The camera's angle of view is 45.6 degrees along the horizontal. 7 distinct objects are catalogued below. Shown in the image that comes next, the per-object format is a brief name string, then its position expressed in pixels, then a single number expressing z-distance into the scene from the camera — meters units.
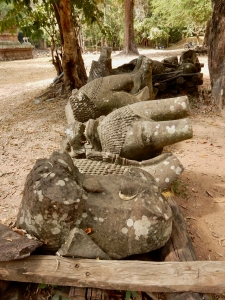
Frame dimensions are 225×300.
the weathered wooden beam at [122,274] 1.41
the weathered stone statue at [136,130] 2.28
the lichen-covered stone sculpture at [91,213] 1.51
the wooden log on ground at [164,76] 6.05
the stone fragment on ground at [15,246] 1.42
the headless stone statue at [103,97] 3.01
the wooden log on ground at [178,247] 1.67
